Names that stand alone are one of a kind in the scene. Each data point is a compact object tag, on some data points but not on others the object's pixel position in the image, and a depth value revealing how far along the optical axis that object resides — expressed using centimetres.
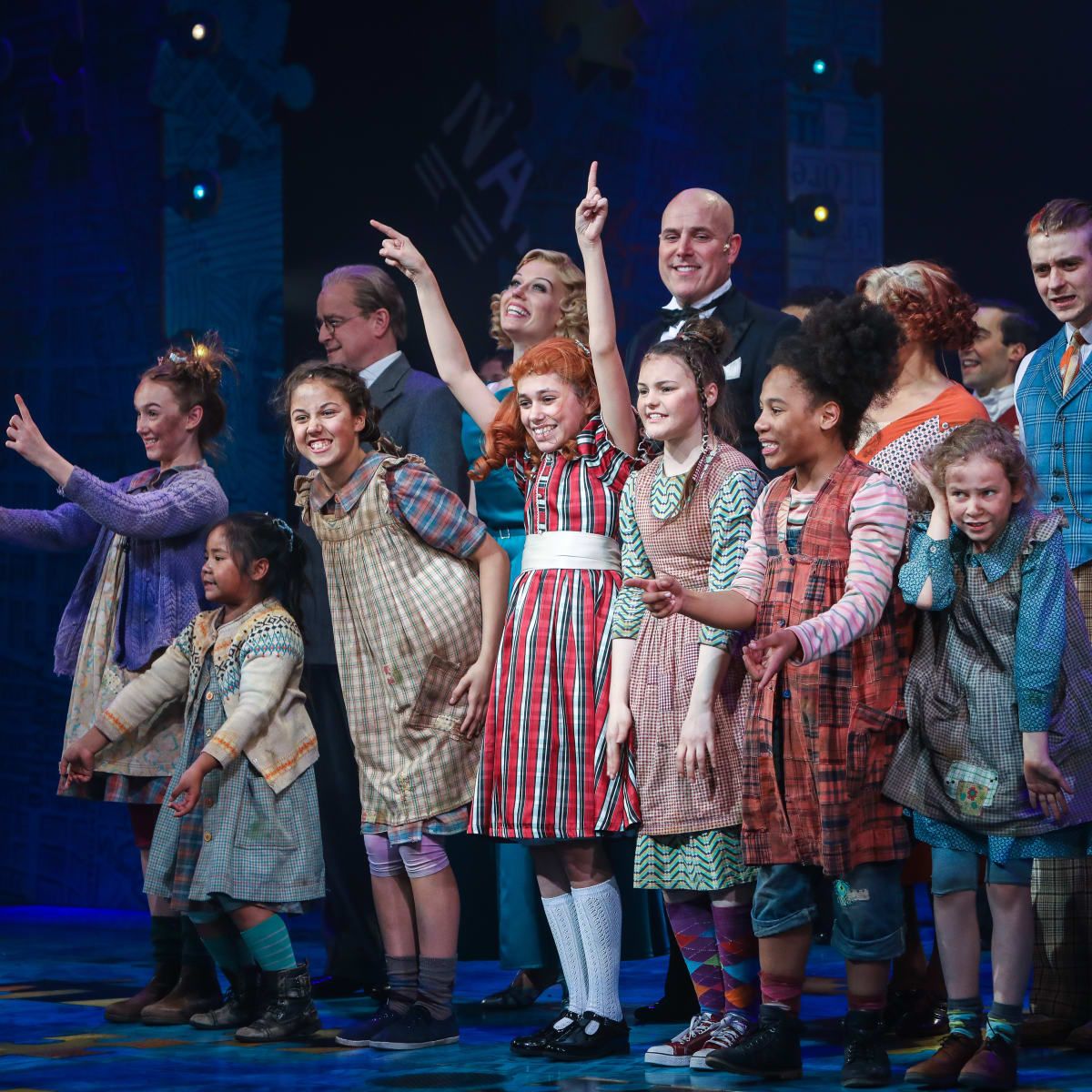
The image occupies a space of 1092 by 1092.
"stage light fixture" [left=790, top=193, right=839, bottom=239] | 1194
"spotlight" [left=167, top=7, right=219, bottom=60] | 1234
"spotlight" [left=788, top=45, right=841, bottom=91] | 1191
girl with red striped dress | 718
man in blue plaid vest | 724
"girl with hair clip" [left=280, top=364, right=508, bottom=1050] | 771
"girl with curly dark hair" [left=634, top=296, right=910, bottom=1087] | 649
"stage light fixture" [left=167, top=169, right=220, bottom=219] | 1234
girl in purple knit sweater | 852
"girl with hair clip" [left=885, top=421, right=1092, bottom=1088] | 636
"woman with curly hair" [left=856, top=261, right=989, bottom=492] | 762
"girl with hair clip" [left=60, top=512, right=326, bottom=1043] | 785
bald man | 814
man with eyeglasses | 909
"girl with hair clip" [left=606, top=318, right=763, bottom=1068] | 686
